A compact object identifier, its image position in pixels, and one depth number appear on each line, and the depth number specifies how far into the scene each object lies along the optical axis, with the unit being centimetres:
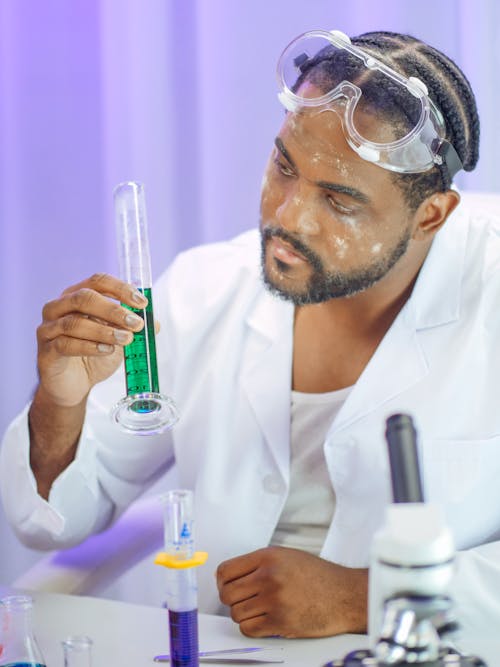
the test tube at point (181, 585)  161
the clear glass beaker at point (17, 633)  166
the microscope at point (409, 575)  139
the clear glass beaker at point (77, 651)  162
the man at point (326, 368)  194
